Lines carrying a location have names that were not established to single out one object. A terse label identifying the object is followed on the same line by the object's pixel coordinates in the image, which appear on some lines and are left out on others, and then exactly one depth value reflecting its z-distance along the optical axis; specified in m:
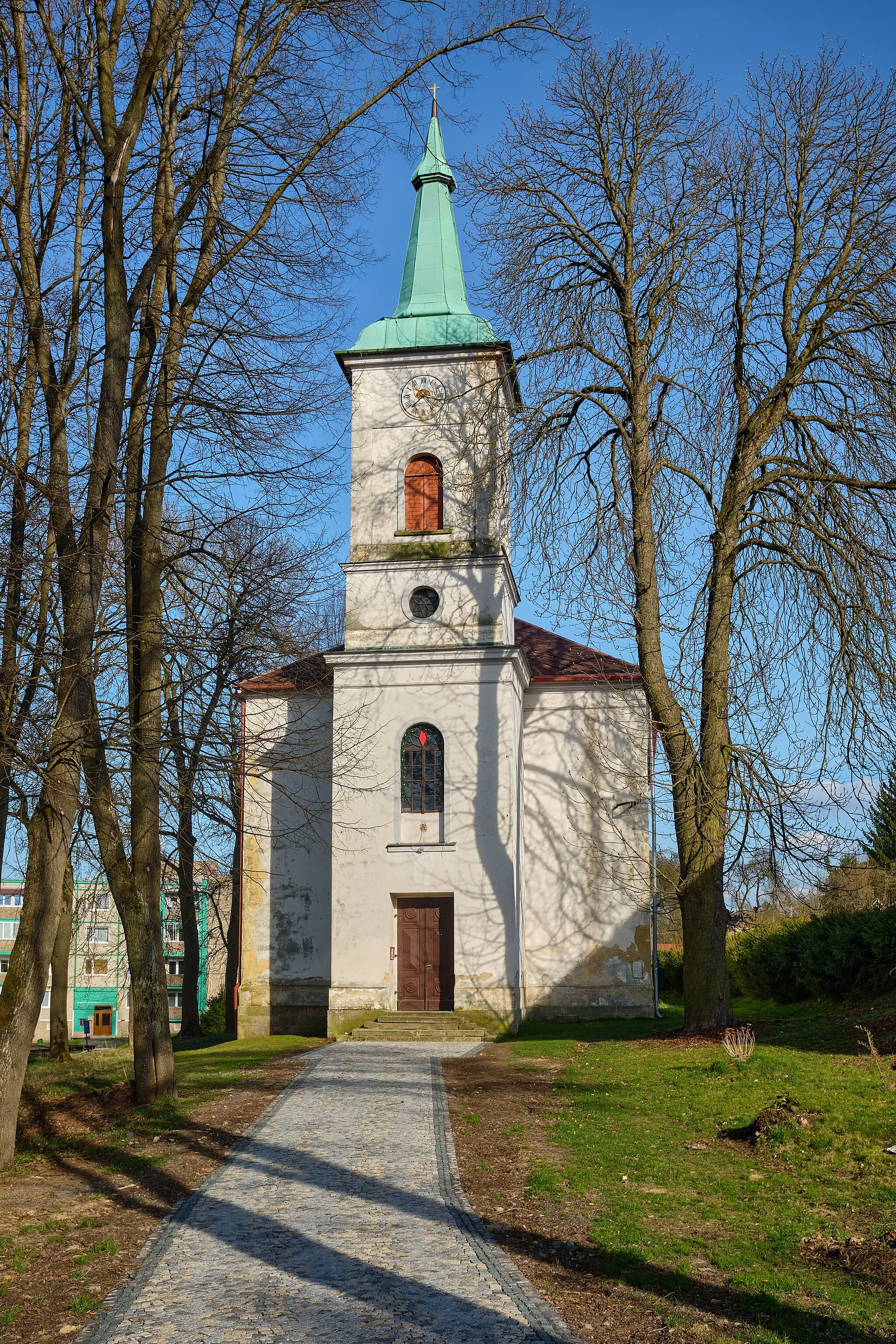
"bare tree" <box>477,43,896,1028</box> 17.50
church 21.94
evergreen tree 17.23
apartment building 62.91
